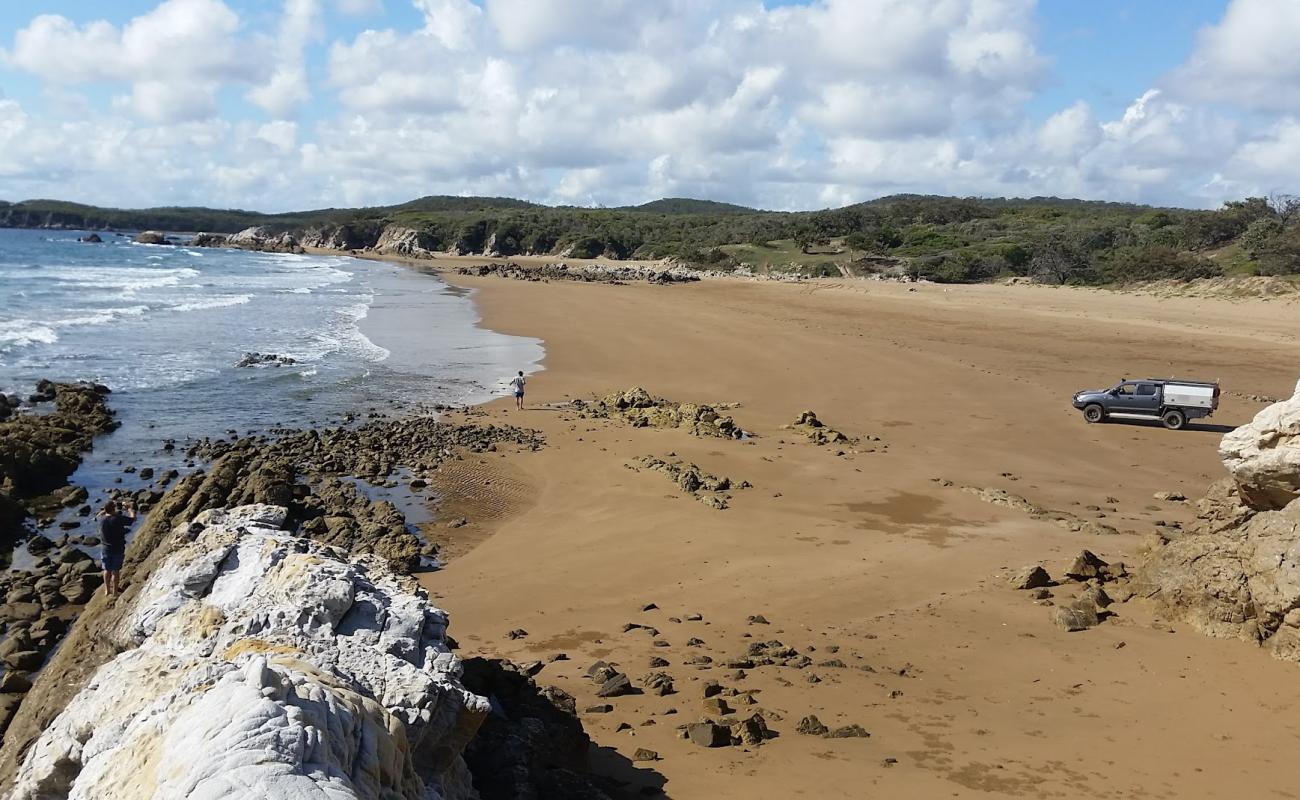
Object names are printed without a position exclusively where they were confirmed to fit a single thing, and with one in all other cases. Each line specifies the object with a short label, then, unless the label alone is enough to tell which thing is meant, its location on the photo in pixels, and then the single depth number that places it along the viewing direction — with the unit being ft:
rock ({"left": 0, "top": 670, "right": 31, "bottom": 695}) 35.22
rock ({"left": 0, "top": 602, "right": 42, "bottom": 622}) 42.17
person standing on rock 39.27
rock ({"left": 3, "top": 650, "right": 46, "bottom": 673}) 36.52
